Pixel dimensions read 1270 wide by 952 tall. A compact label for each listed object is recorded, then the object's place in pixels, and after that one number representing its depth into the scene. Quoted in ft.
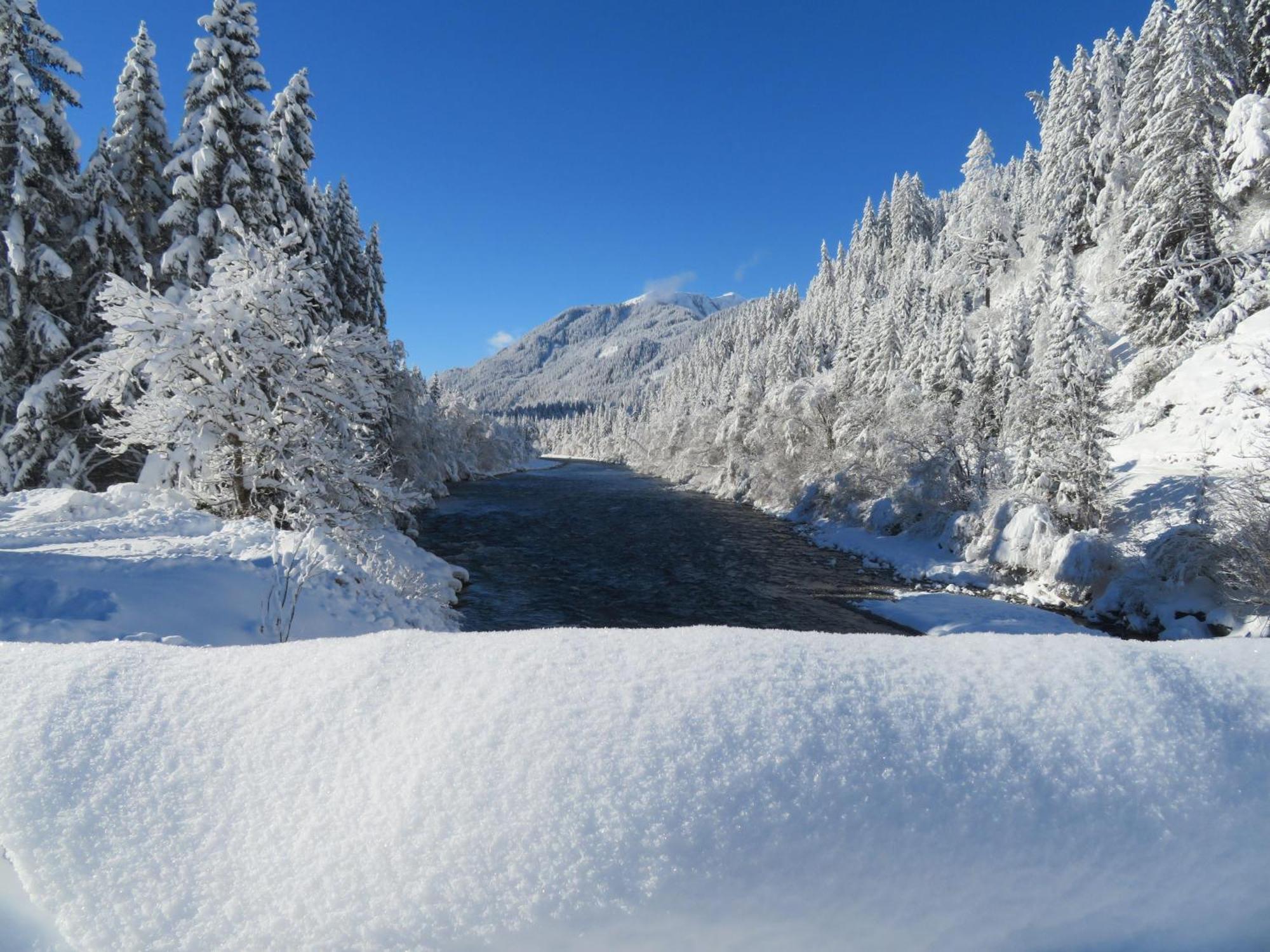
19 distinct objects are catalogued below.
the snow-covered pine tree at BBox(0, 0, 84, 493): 47.70
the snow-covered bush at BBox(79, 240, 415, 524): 35.86
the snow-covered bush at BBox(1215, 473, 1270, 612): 39.09
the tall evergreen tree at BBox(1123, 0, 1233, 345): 78.38
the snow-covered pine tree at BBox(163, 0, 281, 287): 52.54
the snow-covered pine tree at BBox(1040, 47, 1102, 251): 133.69
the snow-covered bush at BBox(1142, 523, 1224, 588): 45.68
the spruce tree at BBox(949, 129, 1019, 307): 145.59
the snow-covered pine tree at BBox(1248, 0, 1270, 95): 87.20
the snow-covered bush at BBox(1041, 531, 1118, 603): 55.21
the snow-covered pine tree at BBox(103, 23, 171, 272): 56.08
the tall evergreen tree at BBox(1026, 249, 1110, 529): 61.21
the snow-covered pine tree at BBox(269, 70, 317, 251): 69.46
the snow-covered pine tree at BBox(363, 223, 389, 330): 107.04
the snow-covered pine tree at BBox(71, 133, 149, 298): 52.75
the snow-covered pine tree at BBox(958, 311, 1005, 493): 80.89
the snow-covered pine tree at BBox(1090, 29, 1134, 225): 122.93
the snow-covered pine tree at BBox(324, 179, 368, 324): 92.43
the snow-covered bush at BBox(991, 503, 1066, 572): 60.29
